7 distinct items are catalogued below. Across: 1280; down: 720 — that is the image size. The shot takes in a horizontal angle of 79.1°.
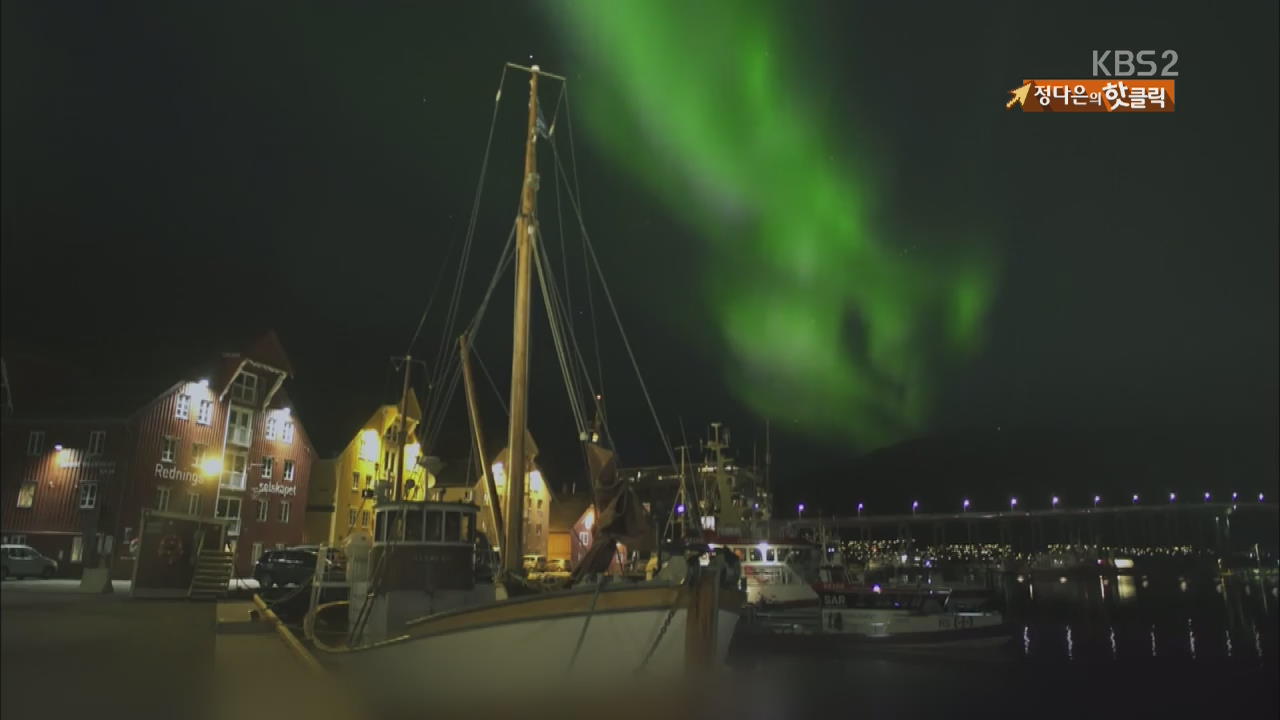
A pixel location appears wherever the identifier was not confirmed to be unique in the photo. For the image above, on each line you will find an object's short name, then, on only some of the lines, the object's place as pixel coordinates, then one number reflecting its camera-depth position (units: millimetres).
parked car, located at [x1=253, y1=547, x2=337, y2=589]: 35094
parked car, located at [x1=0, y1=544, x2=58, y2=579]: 39088
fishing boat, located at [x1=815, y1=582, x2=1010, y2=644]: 34000
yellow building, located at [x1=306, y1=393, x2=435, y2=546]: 62875
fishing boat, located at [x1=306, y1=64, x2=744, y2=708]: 14477
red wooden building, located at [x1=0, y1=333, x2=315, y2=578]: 43062
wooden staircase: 32562
